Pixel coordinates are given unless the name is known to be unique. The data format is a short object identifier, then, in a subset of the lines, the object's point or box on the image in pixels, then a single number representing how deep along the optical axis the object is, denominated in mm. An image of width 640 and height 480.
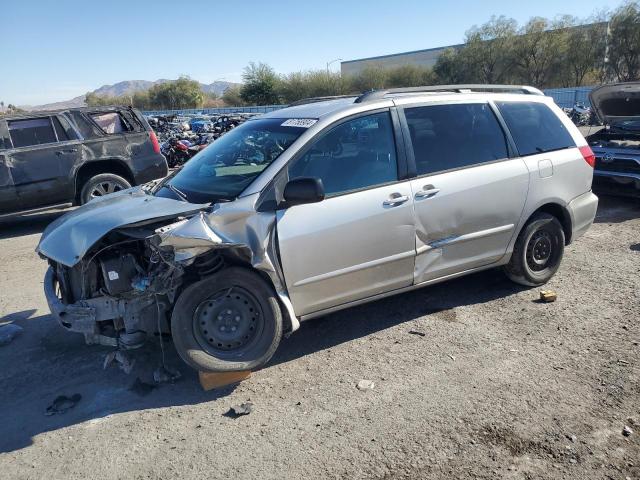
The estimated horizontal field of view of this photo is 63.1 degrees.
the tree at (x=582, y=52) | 50344
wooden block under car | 3533
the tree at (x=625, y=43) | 47406
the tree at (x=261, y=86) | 65875
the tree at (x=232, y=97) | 72969
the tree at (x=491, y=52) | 55344
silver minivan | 3461
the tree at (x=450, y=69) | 57031
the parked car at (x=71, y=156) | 8148
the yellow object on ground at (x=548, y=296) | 4750
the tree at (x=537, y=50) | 52688
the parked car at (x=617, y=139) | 7871
